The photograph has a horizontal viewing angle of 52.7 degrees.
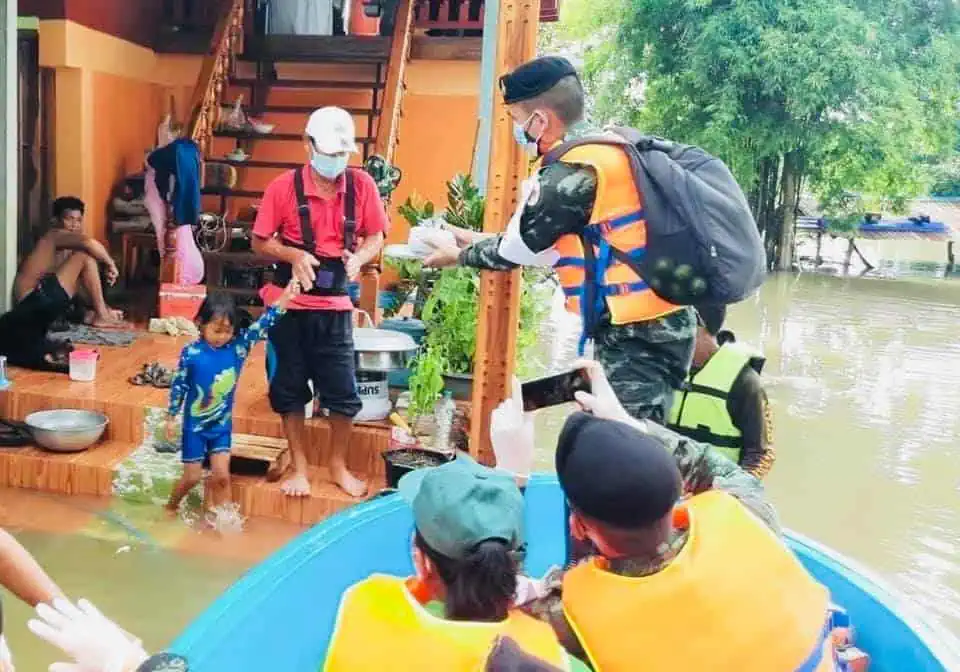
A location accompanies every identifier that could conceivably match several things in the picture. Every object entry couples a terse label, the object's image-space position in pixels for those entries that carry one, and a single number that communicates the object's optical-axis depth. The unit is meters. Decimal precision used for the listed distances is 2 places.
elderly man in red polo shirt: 4.23
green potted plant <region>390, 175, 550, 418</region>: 5.12
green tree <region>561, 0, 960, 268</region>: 15.11
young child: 4.26
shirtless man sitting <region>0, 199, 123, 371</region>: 5.87
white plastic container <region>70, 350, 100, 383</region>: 5.59
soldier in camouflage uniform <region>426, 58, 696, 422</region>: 2.39
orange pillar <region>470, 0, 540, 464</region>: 3.88
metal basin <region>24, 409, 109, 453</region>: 4.99
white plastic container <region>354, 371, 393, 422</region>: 5.12
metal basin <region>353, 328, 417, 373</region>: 5.03
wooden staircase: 7.53
